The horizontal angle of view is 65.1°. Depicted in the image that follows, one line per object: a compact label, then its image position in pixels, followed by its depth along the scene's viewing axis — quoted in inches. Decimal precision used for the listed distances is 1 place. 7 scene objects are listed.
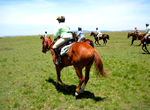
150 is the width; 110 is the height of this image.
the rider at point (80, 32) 462.2
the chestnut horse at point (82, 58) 164.6
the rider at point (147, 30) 490.5
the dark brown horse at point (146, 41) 502.8
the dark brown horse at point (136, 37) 742.1
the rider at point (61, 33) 187.6
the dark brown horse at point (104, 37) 862.6
